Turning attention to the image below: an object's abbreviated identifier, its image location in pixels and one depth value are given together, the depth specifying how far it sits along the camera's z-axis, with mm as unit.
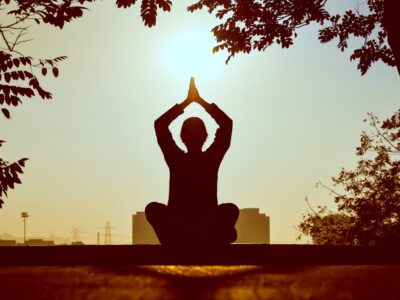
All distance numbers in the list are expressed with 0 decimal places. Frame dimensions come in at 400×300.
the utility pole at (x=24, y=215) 120438
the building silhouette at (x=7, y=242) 148800
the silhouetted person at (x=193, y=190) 5707
